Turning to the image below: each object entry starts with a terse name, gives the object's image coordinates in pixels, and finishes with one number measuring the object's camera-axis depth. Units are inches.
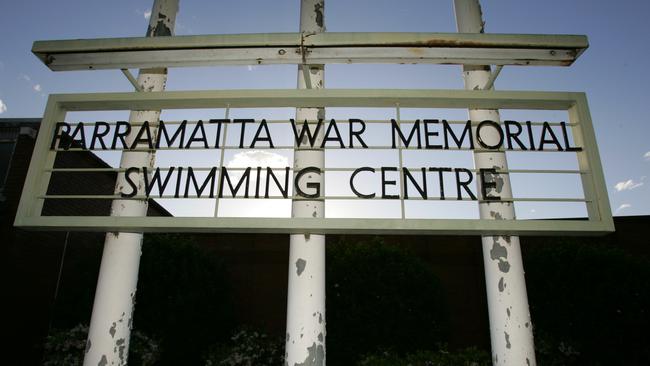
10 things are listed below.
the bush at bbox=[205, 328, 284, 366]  306.5
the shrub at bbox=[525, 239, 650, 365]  265.7
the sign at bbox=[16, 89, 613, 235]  122.2
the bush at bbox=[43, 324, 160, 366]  265.3
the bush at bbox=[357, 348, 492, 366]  215.9
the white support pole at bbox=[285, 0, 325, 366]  123.0
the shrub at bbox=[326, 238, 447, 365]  281.0
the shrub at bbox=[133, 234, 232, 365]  283.7
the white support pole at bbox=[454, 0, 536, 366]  123.7
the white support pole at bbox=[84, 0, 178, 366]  130.7
